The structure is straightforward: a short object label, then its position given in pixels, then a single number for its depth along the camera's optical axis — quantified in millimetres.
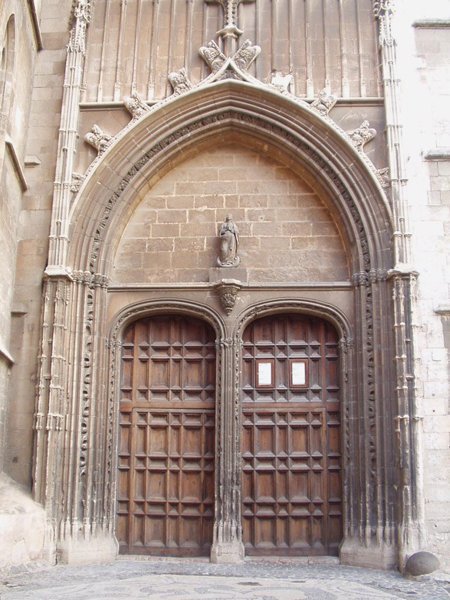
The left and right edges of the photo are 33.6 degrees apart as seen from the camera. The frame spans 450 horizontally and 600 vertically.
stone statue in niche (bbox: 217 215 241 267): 11219
